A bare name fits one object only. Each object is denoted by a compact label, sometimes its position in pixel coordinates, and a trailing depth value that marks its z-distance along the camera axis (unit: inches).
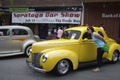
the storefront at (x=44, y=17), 300.4
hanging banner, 299.4
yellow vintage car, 134.6
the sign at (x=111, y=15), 281.7
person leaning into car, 147.8
